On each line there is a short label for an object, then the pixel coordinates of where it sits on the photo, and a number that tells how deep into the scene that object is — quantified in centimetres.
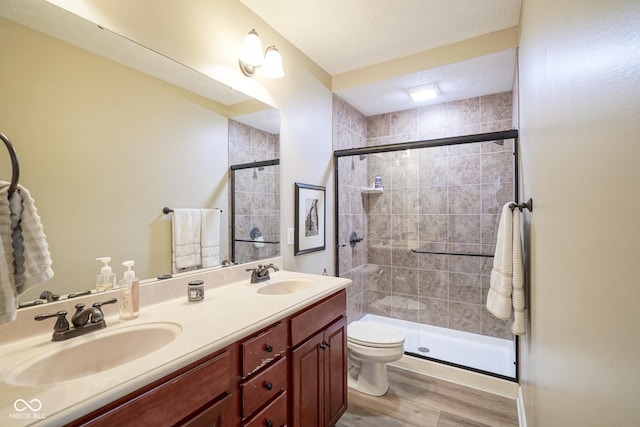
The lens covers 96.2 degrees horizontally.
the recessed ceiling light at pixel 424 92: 268
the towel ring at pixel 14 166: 74
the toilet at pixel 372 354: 207
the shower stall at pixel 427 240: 271
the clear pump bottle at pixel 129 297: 113
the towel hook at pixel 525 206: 137
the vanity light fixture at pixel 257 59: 175
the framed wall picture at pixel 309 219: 228
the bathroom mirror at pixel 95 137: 100
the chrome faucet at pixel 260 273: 176
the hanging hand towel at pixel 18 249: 71
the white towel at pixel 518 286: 148
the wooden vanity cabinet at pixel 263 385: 77
